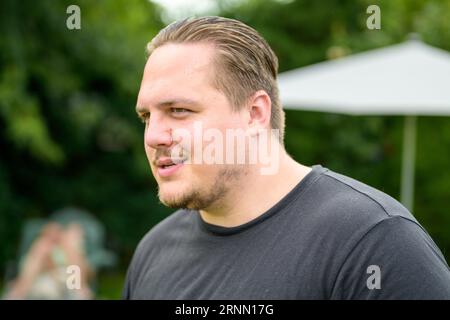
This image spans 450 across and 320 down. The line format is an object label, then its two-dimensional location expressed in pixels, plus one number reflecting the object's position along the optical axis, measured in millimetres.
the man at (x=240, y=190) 1723
